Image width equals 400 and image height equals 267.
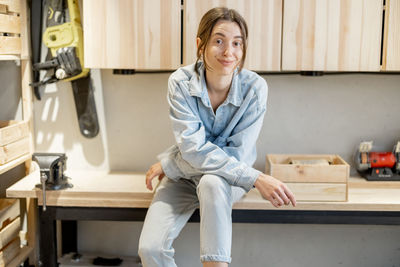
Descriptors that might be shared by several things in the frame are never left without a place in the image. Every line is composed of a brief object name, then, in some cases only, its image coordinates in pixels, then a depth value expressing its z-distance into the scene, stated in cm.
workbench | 222
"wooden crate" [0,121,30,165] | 231
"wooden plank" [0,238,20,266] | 243
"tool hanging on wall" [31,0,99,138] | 246
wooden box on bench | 222
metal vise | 231
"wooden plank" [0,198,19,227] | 254
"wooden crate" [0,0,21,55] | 229
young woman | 192
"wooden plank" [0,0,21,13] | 235
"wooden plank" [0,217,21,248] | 245
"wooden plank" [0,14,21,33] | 228
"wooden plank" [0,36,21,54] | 227
